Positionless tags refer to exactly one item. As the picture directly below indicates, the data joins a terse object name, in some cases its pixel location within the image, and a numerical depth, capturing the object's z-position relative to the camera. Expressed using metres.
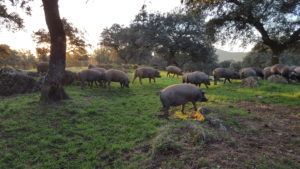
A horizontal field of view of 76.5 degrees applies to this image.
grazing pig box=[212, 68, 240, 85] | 18.12
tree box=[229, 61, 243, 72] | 56.72
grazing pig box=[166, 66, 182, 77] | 26.69
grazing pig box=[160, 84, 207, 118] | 7.58
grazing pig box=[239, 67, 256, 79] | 19.58
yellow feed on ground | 7.10
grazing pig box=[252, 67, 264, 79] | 22.55
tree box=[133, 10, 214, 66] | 38.00
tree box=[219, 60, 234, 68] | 60.03
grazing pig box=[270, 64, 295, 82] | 18.95
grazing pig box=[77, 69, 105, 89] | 15.05
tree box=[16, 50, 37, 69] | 57.89
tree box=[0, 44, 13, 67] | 20.19
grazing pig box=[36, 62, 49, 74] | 20.65
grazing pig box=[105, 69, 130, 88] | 15.39
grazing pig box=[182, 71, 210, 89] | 14.55
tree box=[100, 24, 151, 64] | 49.53
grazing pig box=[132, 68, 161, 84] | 18.51
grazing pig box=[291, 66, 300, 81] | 18.04
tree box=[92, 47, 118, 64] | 65.56
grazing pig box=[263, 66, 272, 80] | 21.03
